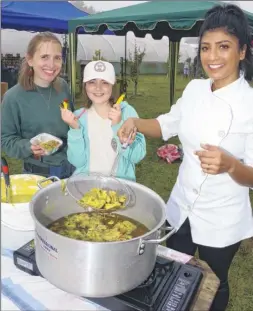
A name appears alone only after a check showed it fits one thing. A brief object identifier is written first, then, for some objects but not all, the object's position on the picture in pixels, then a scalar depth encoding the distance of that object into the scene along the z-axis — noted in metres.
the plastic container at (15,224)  1.11
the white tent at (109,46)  9.02
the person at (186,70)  18.53
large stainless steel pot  0.82
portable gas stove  0.91
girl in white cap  1.75
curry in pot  1.04
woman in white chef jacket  1.25
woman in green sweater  1.78
